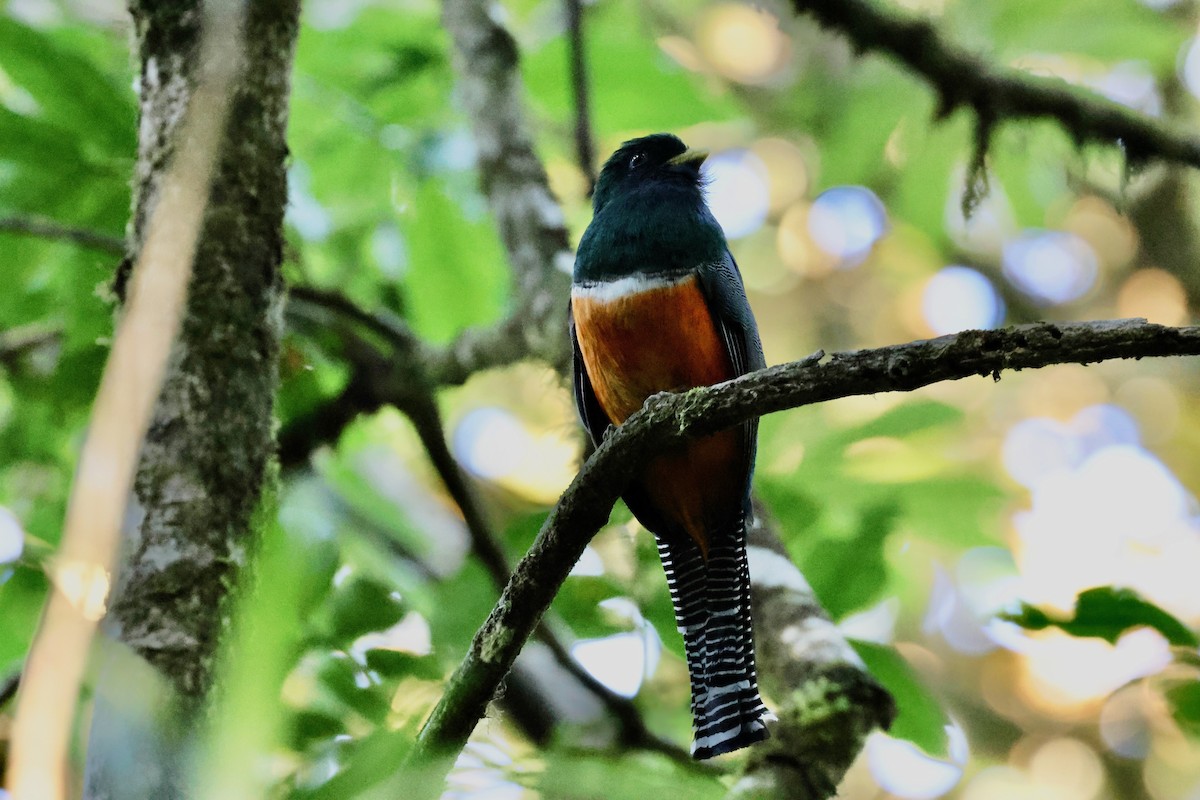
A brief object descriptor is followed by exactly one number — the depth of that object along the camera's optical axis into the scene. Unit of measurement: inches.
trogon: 227.9
